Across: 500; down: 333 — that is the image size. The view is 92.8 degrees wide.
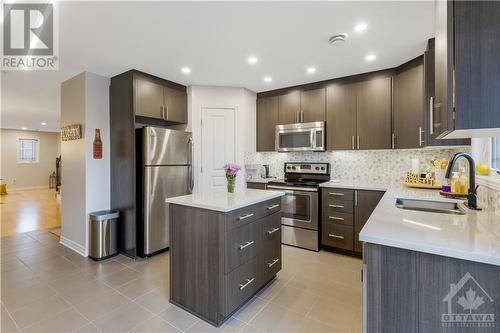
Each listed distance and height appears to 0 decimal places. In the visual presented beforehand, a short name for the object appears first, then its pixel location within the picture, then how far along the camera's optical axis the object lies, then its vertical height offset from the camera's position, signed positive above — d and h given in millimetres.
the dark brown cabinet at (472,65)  861 +368
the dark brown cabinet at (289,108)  3871 +941
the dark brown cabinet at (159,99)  3168 +945
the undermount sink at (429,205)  1872 -353
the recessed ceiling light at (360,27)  2109 +1234
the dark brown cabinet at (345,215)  3014 -667
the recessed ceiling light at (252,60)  2816 +1261
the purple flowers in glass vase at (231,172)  2275 -71
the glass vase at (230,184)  2303 -190
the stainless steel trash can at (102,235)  3068 -917
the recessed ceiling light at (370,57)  2730 +1253
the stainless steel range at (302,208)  3336 -639
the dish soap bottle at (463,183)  2164 -177
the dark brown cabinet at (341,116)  3424 +710
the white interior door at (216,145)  3809 +323
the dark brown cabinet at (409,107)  2773 +698
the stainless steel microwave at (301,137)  3600 +439
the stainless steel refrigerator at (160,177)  3105 -161
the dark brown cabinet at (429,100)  1945 +535
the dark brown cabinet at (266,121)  4102 +753
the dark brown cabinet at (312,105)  3652 +930
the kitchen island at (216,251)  1799 -709
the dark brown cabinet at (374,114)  3172 +695
